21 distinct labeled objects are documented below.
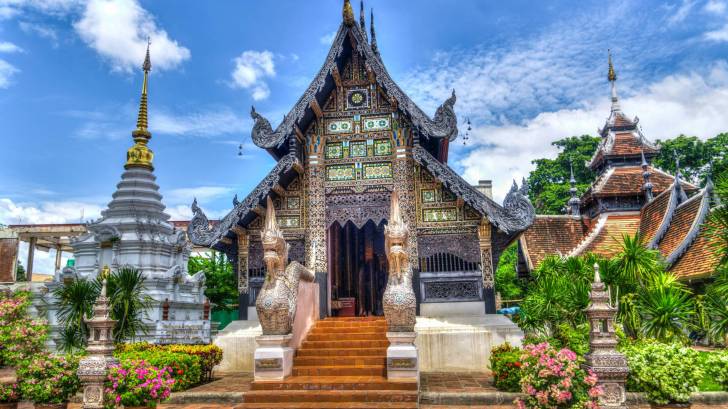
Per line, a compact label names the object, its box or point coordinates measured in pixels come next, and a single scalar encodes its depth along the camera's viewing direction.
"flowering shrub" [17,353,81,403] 6.98
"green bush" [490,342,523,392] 8.08
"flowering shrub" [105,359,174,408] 6.76
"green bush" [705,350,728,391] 8.31
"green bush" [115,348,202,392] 8.42
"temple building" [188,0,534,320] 10.70
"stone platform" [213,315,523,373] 10.02
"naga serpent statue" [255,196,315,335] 8.17
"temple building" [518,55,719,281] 14.56
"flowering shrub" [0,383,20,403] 7.19
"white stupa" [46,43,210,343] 16.20
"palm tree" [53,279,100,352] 9.37
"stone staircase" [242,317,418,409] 7.48
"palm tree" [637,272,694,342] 8.84
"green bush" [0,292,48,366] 8.01
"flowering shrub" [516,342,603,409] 6.13
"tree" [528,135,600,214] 31.70
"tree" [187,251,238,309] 23.41
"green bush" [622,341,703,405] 7.15
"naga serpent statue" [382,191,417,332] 7.90
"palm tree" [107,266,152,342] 9.40
